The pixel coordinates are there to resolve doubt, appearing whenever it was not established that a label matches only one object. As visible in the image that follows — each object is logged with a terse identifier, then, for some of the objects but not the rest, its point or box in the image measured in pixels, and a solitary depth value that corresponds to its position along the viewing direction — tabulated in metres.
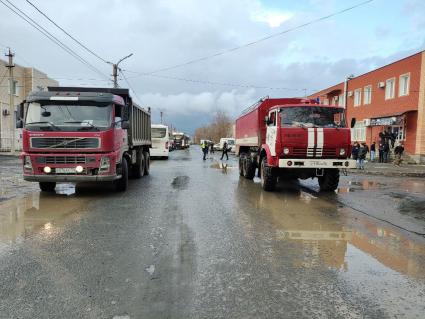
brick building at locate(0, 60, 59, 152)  36.53
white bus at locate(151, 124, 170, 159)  32.22
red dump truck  10.05
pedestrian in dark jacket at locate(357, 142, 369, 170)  22.80
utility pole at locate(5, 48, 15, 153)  31.25
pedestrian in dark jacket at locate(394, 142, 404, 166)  26.22
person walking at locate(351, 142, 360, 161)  25.47
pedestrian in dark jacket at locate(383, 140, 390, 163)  29.00
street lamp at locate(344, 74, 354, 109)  39.28
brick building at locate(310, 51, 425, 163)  28.78
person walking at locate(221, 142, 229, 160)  34.38
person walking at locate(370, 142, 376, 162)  30.26
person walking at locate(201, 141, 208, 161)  33.19
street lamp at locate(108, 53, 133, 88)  31.55
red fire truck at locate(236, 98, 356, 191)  11.18
